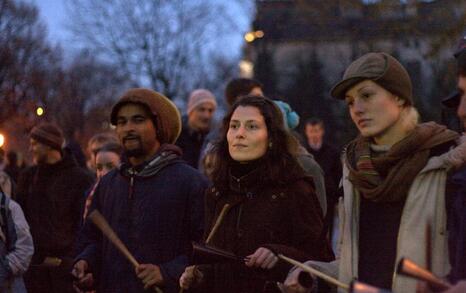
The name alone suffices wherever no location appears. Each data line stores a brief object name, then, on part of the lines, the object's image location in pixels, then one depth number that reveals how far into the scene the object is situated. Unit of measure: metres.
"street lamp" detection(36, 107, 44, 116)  13.29
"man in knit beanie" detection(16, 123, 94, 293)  13.62
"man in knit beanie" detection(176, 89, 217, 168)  14.68
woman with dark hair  8.24
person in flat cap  6.72
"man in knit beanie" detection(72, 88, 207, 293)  9.58
